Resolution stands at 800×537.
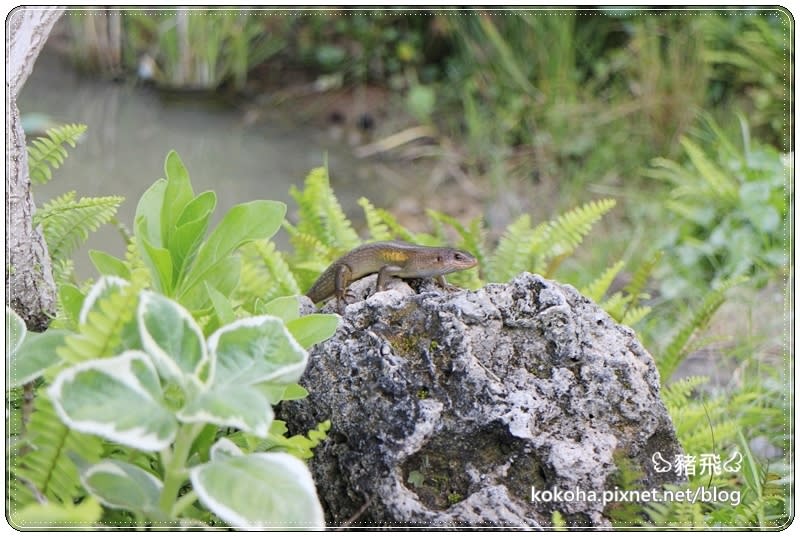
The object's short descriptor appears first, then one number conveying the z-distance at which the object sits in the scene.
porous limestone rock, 2.88
